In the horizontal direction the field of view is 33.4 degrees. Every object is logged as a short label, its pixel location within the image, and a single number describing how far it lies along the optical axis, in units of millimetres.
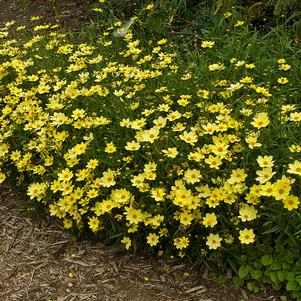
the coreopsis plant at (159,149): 2699
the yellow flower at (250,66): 3552
